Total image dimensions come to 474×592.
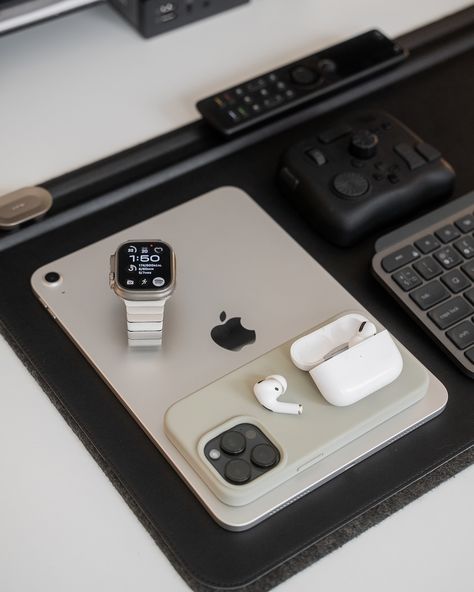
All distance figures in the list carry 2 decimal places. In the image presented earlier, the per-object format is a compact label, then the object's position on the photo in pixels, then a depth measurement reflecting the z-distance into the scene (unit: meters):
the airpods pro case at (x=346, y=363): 0.59
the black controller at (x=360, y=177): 0.70
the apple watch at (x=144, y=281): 0.59
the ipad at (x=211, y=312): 0.59
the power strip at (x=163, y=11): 0.86
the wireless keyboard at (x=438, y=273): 0.65
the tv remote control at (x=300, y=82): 0.79
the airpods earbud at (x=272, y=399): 0.59
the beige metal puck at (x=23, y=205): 0.71
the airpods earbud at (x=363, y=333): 0.61
